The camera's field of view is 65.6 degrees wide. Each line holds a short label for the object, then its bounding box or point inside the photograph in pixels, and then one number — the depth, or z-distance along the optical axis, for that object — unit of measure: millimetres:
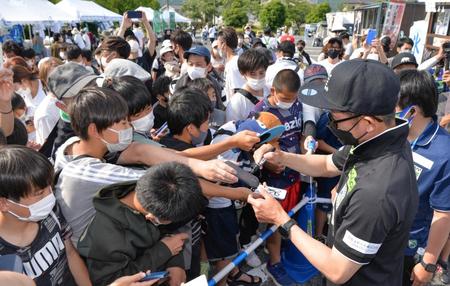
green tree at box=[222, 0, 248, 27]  59266
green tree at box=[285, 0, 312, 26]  73250
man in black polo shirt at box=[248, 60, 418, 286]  1593
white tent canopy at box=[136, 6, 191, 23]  23956
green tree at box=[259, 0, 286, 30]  54531
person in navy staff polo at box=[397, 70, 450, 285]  2225
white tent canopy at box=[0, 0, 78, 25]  12234
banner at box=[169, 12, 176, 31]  25025
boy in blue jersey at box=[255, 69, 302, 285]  3332
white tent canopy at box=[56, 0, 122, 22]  18267
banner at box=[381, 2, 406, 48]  9805
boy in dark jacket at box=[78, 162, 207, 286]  1743
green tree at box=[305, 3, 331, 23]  65212
